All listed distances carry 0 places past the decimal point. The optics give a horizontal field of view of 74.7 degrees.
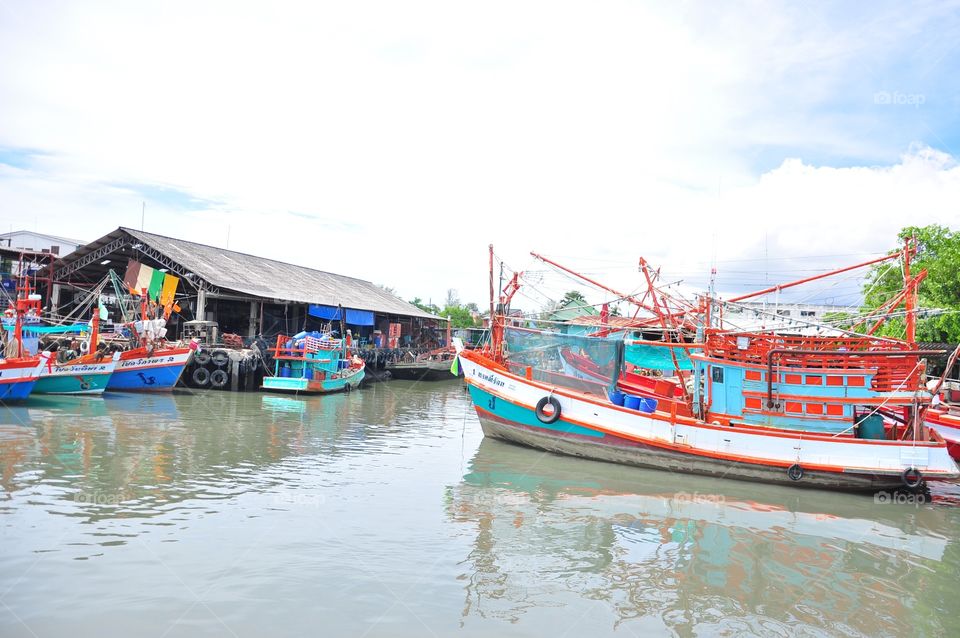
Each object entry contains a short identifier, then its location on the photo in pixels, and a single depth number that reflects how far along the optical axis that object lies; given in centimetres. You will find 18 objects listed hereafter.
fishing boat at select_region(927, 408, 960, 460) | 1499
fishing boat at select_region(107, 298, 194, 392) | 2206
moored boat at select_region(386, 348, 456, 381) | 3497
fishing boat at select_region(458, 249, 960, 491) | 1216
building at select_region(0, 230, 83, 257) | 4019
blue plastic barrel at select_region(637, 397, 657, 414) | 1410
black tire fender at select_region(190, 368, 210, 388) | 2456
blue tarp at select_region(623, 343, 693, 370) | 1860
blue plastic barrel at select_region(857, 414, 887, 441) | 1298
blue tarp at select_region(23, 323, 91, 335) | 2341
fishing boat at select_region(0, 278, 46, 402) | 1680
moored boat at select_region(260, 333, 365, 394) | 2439
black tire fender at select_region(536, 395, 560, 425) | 1430
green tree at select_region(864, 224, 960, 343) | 2339
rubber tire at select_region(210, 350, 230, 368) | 2466
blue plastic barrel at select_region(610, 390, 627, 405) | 1418
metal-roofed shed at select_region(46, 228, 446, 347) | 2711
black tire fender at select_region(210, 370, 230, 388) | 2459
